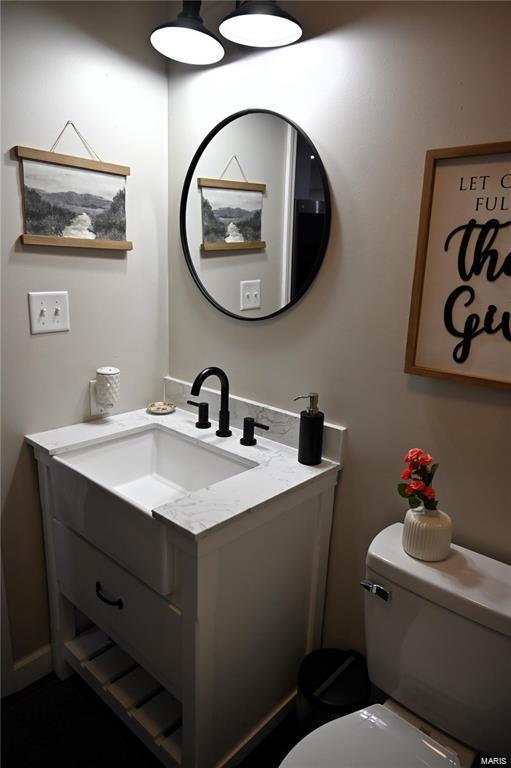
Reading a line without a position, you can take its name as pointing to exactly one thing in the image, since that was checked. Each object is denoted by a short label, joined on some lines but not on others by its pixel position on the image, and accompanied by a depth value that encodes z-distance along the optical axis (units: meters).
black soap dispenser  1.43
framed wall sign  1.11
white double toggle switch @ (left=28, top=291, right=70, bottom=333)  1.51
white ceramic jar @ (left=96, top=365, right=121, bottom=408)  1.68
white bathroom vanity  1.23
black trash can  1.40
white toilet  1.06
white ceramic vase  1.16
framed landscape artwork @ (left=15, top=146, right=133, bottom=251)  1.45
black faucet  1.58
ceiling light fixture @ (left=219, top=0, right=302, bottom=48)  1.29
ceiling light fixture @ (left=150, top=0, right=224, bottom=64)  1.40
